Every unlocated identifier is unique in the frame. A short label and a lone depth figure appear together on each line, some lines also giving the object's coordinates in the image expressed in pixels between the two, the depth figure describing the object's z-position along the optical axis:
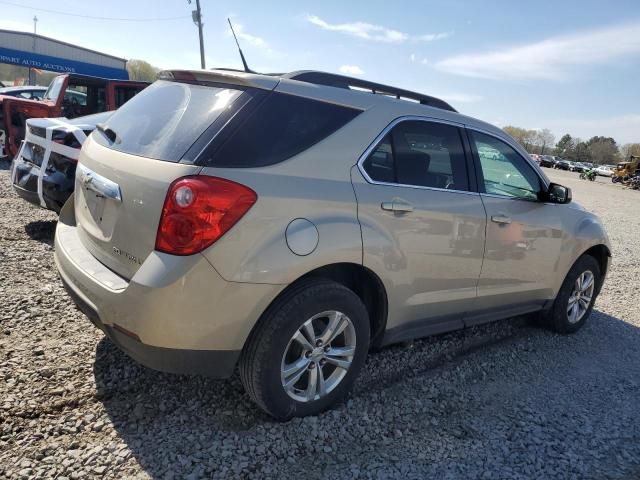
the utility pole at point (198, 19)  27.43
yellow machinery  36.09
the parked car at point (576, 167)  60.07
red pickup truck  9.25
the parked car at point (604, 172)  56.09
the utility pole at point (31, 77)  38.57
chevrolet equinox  2.31
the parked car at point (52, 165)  5.14
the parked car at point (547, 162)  58.12
